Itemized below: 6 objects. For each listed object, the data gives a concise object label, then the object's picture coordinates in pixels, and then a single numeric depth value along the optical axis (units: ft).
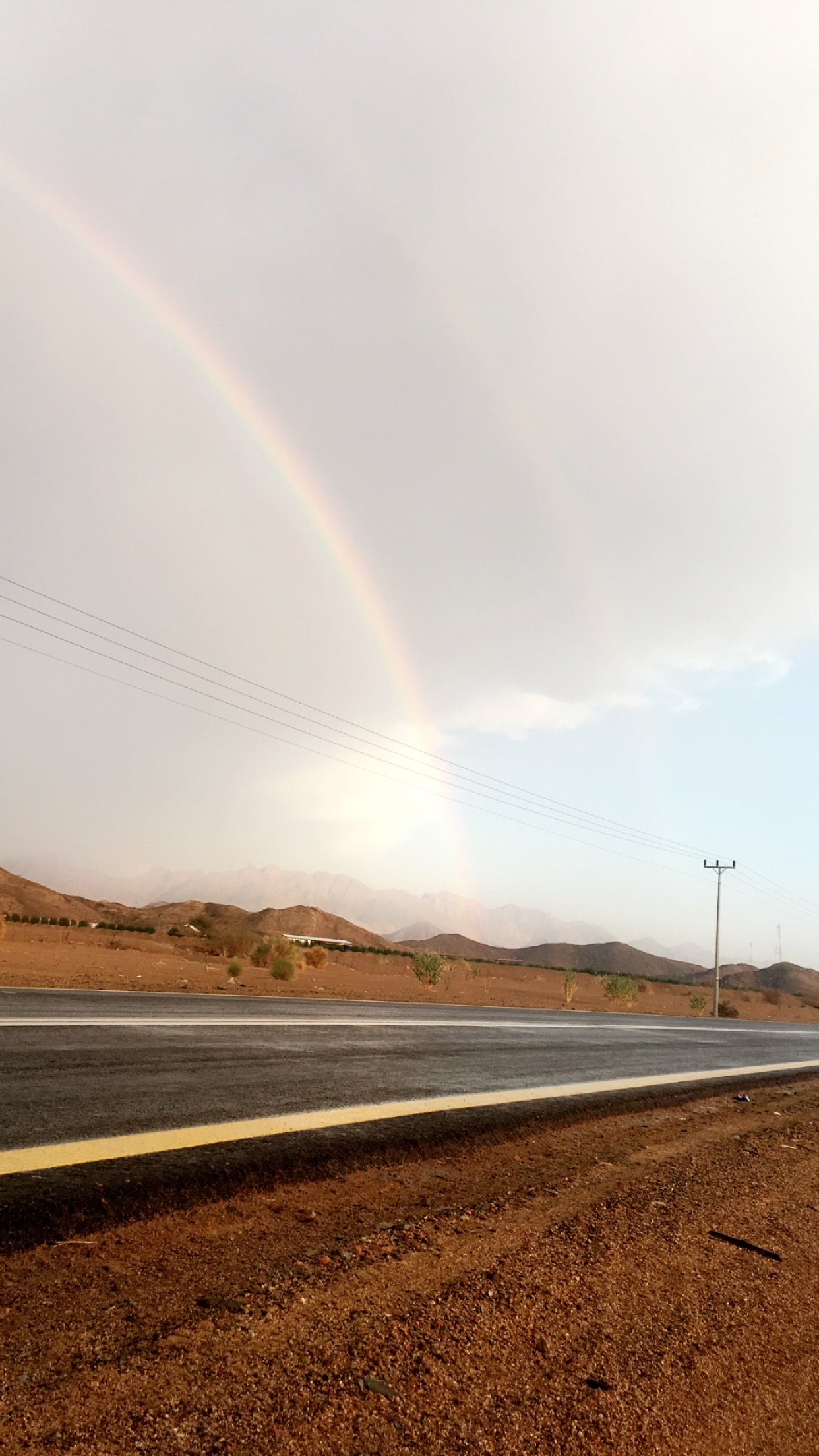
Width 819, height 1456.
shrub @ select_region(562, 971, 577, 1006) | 131.03
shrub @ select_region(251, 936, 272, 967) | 115.44
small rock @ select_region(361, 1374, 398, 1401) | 6.91
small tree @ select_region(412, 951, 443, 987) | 113.70
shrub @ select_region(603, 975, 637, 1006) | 132.05
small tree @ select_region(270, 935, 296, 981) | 87.51
